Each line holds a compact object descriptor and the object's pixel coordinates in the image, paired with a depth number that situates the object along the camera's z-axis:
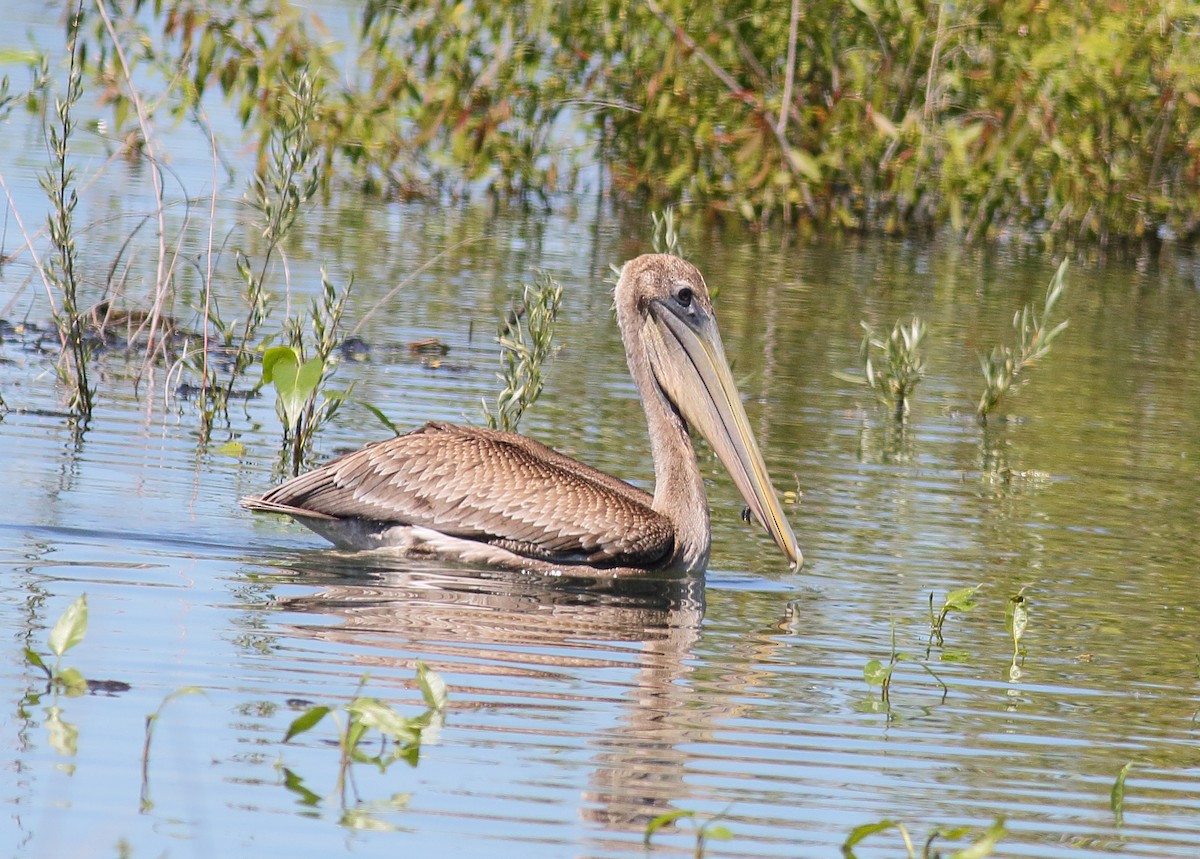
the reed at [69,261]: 16.92
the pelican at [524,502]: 15.00
